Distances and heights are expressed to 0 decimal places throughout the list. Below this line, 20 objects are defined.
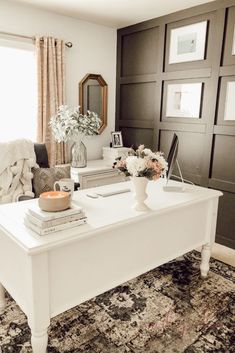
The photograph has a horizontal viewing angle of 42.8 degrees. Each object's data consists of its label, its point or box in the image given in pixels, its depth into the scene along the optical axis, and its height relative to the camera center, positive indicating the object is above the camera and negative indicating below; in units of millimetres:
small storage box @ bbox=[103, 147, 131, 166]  3800 -518
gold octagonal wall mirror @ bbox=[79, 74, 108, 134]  3717 +197
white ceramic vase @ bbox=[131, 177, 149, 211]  1888 -491
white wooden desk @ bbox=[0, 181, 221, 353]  1444 -769
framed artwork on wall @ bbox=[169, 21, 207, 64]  3053 +738
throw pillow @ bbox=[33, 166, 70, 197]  2771 -623
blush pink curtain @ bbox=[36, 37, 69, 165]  3229 +282
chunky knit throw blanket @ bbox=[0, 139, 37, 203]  2668 -540
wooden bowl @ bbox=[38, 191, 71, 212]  1584 -482
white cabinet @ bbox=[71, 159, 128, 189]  3314 -722
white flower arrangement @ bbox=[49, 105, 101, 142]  3209 -142
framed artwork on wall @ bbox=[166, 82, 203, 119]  3180 +151
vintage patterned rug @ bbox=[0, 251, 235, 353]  1760 -1340
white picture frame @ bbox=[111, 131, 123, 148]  3936 -351
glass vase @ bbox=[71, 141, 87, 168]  3449 -501
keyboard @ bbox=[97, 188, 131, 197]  2195 -591
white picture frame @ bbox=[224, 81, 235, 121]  2887 +118
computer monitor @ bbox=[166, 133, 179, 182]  2355 -317
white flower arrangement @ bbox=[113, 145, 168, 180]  1848 -320
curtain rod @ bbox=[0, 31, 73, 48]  2973 +728
